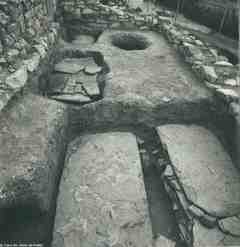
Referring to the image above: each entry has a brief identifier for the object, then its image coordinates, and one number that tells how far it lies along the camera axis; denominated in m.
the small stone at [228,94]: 3.01
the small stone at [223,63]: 3.65
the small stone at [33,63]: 3.06
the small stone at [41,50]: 3.42
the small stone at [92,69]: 3.87
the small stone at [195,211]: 2.31
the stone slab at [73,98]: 3.20
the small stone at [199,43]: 4.20
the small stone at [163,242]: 2.28
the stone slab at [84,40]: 4.86
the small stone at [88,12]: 5.14
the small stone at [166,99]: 3.23
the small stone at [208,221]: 2.27
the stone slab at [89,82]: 3.39
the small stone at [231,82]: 3.30
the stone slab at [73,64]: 3.93
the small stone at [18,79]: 2.74
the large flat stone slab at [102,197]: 2.15
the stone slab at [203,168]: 2.42
